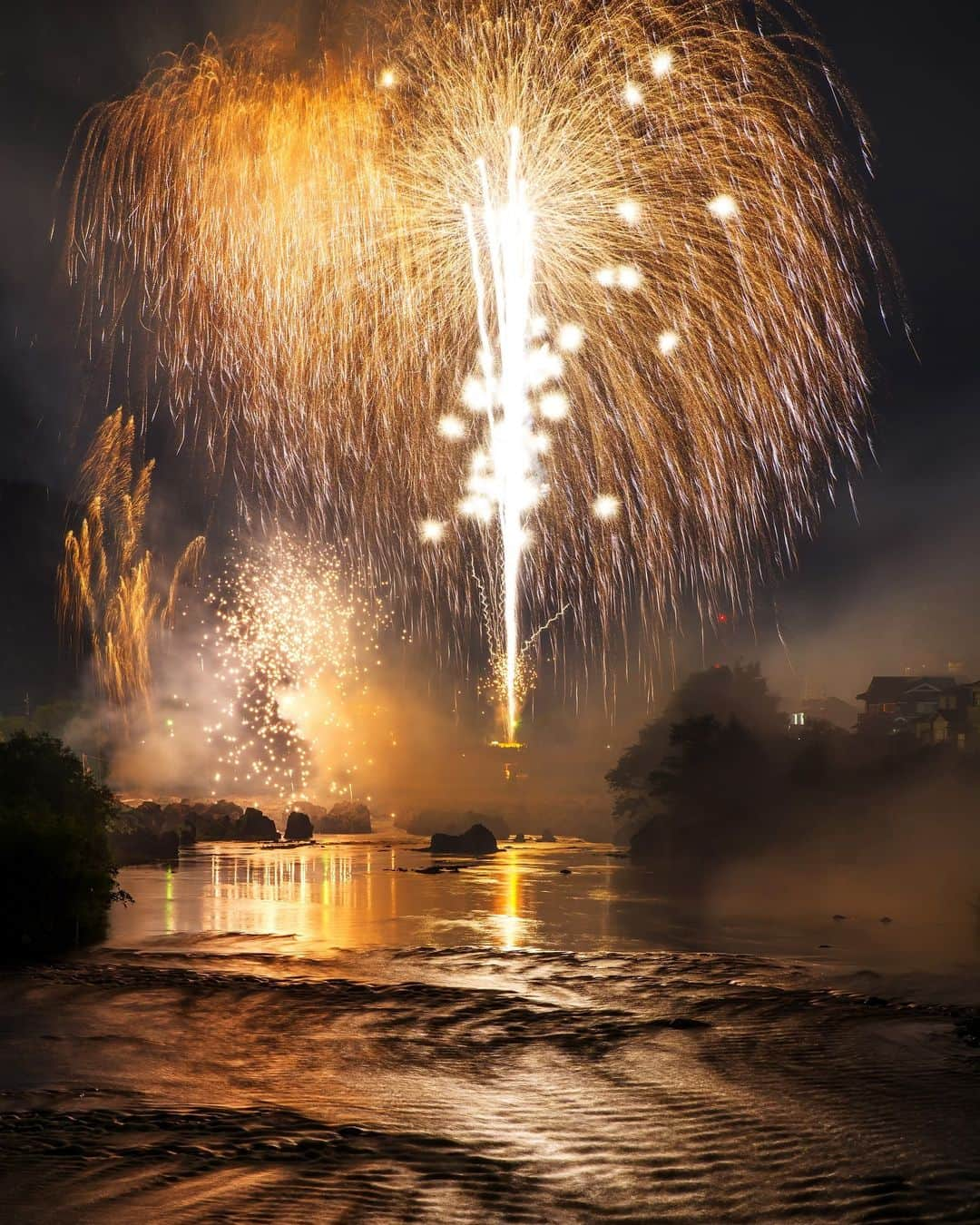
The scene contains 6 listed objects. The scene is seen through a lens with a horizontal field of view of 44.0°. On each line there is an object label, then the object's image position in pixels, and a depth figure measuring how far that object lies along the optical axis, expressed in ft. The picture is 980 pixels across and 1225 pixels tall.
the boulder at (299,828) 438.81
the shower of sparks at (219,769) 472.85
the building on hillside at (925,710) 293.84
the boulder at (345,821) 529.86
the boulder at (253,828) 428.97
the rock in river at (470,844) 384.47
